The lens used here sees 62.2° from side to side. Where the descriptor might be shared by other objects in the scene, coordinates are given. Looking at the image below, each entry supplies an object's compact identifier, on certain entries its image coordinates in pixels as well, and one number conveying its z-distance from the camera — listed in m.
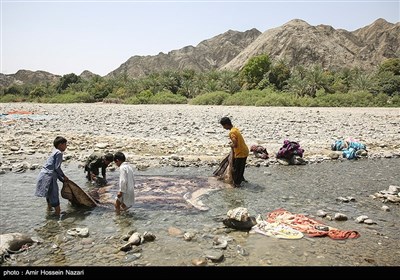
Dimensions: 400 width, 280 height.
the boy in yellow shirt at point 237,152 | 8.45
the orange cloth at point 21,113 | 30.14
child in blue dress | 6.30
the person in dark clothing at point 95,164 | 8.80
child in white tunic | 6.35
